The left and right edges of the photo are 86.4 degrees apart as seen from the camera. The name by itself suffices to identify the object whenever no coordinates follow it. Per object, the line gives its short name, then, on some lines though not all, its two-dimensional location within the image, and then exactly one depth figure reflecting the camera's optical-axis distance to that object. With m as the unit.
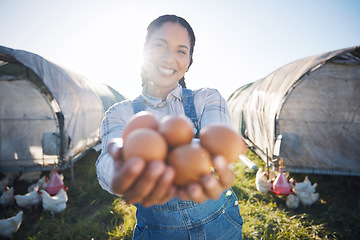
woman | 0.72
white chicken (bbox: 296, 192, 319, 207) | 3.70
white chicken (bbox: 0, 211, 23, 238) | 2.96
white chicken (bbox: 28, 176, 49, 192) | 4.10
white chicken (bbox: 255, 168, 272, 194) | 4.07
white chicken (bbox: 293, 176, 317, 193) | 3.74
